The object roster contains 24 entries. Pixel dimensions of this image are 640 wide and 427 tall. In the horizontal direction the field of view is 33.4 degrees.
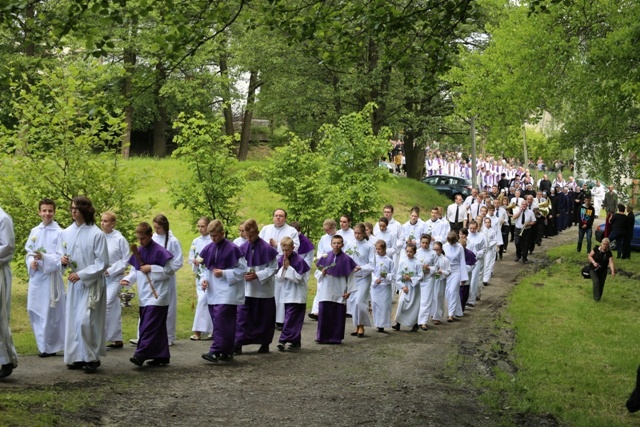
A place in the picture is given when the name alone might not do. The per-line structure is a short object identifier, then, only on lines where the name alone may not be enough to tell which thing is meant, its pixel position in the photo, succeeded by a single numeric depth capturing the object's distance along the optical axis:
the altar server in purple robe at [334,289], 16.48
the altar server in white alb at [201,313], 16.50
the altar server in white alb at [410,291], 19.02
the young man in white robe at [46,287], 13.69
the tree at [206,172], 21.66
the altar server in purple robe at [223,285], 13.89
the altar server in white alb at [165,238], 15.09
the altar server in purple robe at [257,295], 14.94
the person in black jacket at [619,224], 29.56
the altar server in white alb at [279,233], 17.58
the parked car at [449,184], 49.28
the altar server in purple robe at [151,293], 12.89
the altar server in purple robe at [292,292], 15.55
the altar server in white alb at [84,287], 12.14
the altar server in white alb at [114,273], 13.98
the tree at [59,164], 19.16
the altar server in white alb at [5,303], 11.11
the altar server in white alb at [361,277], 18.02
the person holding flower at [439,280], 19.72
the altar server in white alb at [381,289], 18.77
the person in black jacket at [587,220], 32.28
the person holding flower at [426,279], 19.31
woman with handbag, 22.36
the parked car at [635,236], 33.25
